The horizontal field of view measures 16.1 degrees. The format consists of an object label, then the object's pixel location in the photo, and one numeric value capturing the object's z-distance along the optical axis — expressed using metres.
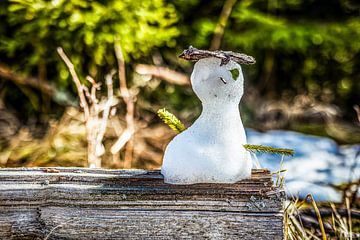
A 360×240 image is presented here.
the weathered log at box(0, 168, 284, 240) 1.69
